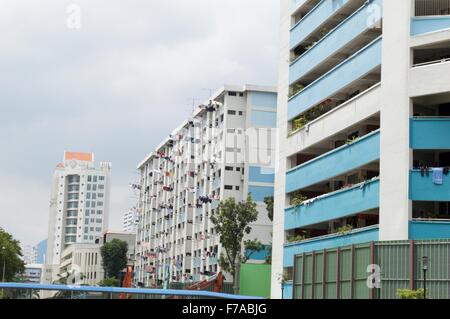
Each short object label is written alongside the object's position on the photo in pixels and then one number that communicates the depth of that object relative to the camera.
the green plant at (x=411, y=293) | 31.44
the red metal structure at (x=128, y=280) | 76.81
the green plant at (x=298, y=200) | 48.62
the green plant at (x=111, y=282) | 127.06
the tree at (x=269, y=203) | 70.94
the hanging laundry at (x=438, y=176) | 34.94
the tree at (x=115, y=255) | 140.12
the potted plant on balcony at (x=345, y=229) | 41.09
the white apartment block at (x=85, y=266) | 172.38
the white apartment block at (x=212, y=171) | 83.25
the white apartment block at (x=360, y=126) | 35.38
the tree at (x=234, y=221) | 68.88
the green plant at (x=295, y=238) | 48.31
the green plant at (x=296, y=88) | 51.31
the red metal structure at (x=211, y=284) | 68.69
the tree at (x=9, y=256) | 110.38
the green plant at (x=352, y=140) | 41.25
